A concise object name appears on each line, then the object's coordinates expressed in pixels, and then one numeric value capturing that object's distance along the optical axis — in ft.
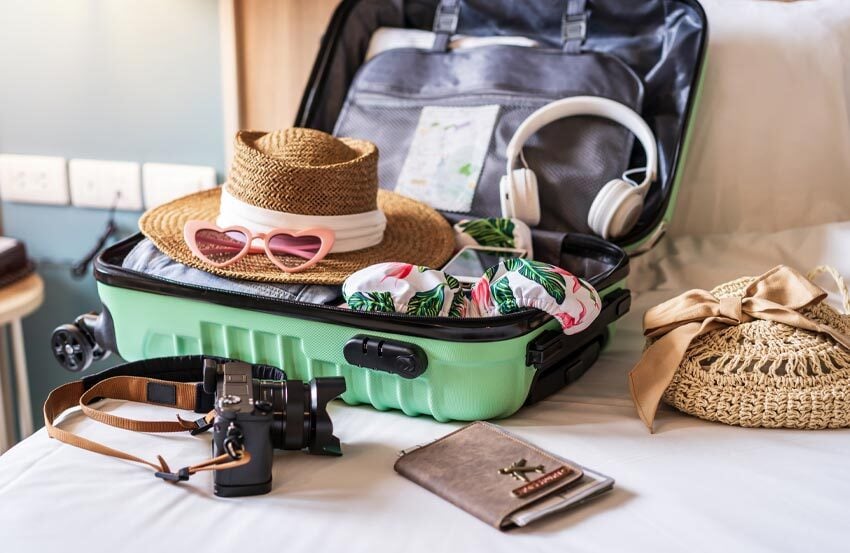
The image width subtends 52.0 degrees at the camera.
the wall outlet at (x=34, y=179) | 5.42
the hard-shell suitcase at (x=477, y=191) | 2.62
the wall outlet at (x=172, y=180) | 5.20
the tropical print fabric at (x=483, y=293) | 2.60
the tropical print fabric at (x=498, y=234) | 3.42
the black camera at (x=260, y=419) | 2.24
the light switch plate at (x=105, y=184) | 5.33
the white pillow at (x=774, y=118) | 3.84
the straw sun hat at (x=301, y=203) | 2.98
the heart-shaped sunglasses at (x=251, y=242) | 2.97
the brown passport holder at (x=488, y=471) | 2.20
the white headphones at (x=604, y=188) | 3.47
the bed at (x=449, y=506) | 2.08
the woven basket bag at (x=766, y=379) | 2.60
